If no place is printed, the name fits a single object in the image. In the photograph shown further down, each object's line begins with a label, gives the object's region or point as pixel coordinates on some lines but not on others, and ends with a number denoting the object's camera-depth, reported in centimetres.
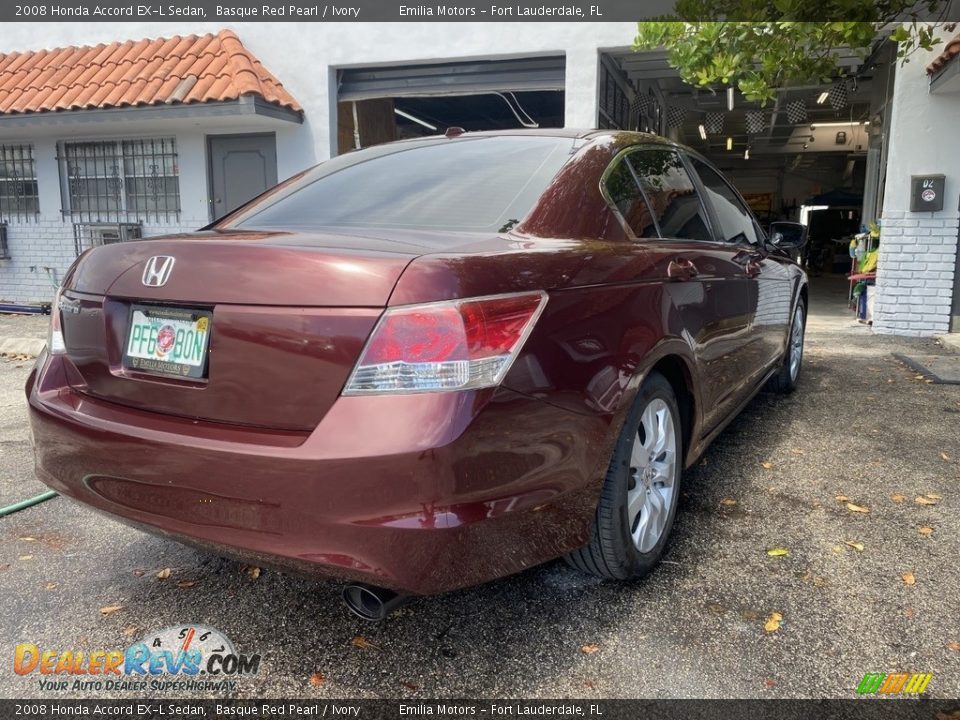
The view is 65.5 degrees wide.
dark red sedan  173
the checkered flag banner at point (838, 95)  1204
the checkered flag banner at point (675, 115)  1522
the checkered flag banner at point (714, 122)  1603
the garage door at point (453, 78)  896
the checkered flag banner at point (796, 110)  1373
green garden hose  321
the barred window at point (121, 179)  1042
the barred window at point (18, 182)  1121
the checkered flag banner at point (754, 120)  1476
